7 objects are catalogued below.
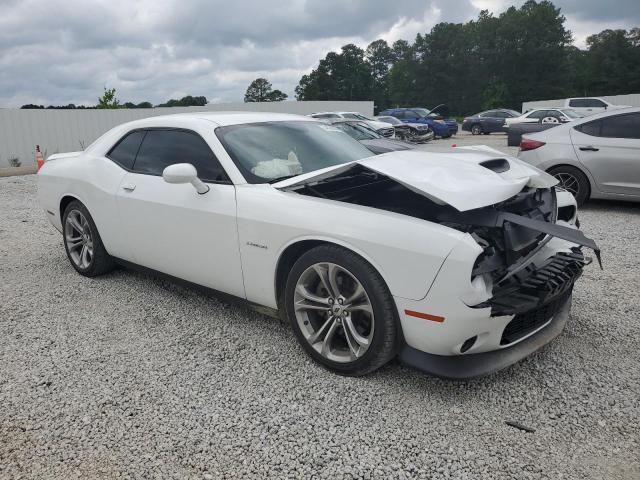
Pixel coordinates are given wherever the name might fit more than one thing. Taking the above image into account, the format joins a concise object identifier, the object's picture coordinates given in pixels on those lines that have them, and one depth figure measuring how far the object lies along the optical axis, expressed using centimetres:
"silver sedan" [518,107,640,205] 643
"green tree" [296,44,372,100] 8425
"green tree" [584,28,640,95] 6022
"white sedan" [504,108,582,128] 1938
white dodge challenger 235
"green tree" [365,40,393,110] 10893
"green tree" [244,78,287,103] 9456
